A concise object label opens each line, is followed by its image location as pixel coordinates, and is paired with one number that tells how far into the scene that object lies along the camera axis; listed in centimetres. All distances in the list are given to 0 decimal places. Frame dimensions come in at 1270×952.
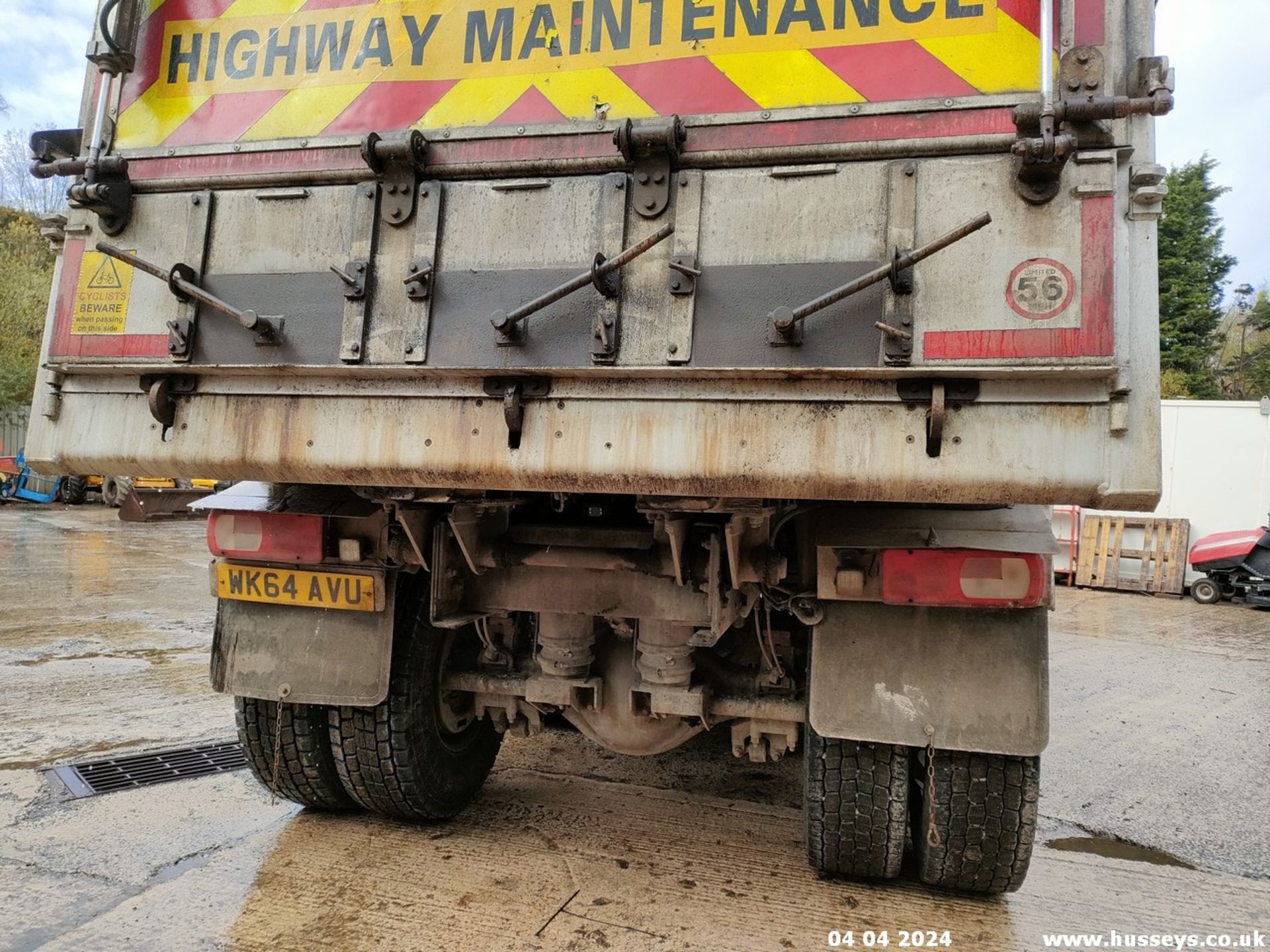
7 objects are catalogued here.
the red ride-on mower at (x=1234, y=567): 1054
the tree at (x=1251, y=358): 2741
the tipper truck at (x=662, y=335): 180
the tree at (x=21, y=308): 2284
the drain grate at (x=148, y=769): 332
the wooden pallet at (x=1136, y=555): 1166
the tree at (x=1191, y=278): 2553
